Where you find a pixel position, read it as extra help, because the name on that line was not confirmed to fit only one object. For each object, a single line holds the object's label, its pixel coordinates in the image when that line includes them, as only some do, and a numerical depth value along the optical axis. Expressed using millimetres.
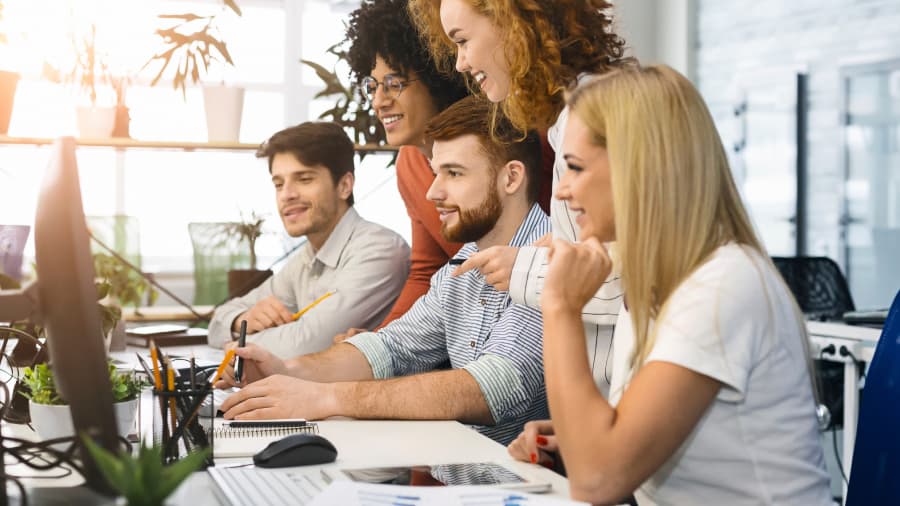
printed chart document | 1029
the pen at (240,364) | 1791
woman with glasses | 2465
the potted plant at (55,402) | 1347
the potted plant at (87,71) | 3086
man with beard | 1634
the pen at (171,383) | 1340
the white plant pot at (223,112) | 3117
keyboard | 1118
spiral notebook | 1400
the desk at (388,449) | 1178
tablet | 1180
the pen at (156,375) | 1359
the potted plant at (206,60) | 3131
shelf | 2753
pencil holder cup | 1322
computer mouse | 1283
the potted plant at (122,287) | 2629
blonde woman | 1063
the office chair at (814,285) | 3957
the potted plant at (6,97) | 2859
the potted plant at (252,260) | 3213
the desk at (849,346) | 2762
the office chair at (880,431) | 1228
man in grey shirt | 2568
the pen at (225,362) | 1663
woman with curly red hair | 1638
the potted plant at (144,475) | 626
